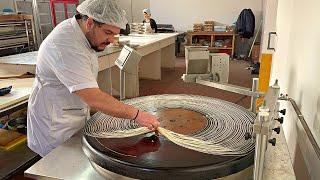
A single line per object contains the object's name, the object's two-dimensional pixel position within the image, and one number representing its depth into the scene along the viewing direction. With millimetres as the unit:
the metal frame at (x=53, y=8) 5545
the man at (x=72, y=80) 1174
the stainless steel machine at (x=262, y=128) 720
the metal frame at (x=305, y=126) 1046
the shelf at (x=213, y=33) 7762
